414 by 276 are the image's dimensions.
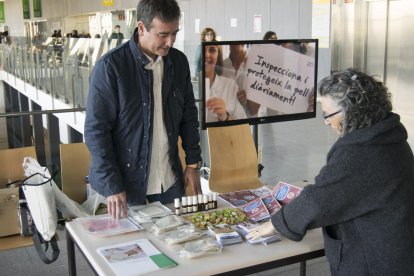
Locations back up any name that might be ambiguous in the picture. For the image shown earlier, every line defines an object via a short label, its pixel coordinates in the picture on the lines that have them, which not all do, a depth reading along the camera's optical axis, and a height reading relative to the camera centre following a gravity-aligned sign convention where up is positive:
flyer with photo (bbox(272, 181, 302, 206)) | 2.33 -0.66
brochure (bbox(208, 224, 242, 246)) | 1.91 -0.70
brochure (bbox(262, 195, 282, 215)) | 2.26 -0.70
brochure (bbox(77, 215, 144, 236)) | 2.02 -0.70
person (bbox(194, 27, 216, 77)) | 7.00 +0.11
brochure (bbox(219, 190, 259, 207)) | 2.42 -0.72
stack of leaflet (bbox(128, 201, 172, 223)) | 2.14 -0.69
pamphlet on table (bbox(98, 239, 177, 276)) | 1.69 -0.71
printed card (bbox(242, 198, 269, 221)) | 2.18 -0.70
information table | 1.72 -0.72
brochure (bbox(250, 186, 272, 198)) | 2.51 -0.72
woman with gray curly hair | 1.67 -0.47
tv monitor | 3.14 -0.24
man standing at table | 2.16 -0.29
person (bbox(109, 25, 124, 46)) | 11.33 +0.25
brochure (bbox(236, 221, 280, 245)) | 1.90 -0.70
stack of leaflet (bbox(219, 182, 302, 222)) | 2.22 -0.70
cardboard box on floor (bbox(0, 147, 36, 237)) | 2.93 -0.80
